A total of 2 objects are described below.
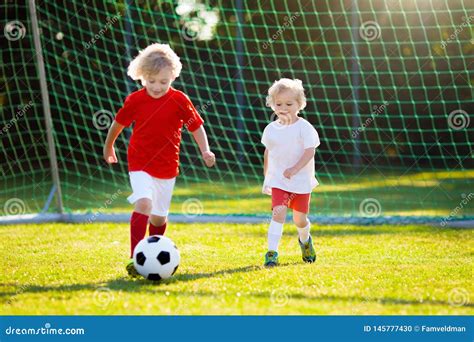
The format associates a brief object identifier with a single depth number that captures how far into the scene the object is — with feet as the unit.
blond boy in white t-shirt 31.58
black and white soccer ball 27.09
